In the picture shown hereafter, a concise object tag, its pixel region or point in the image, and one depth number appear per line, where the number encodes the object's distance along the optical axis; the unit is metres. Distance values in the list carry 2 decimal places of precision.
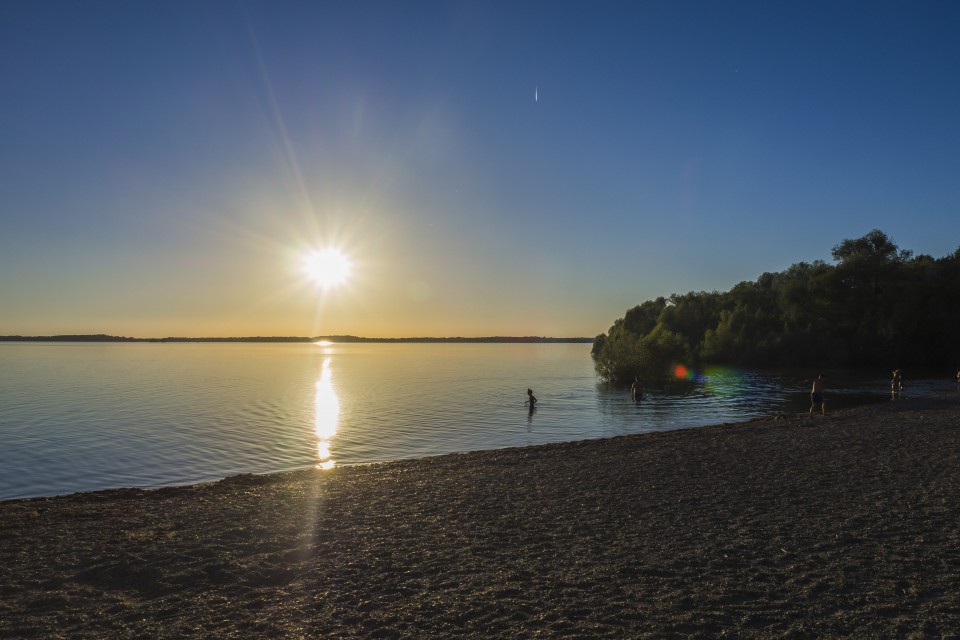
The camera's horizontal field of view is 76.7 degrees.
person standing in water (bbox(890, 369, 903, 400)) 40.14
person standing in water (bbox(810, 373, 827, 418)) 30.91
